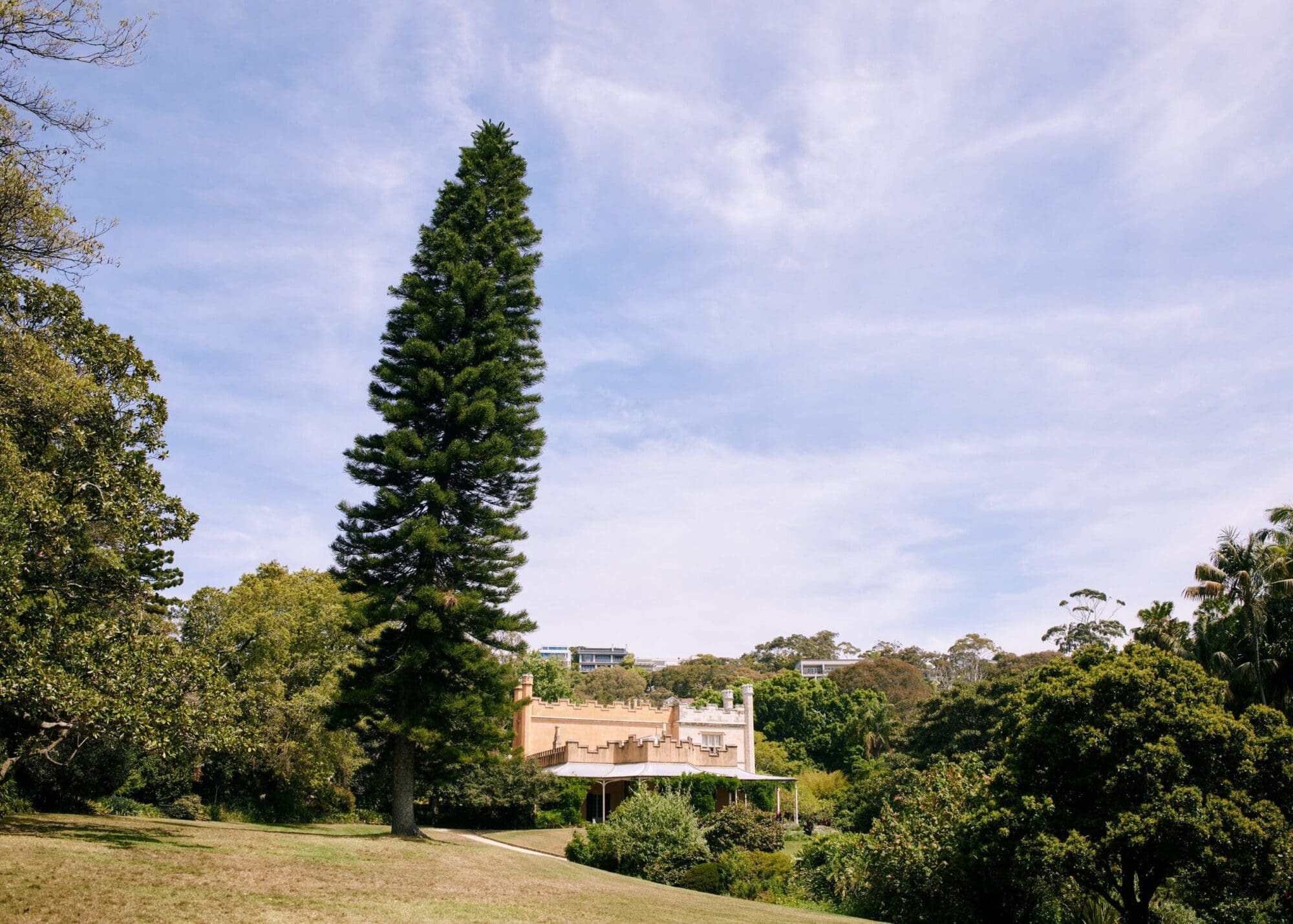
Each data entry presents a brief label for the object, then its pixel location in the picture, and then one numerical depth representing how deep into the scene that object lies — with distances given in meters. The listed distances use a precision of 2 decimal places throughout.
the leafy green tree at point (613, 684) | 84.69
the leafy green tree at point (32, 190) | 10.48
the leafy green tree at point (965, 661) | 88.31
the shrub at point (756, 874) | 16.86
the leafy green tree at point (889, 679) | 70.38
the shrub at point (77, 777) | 17.66
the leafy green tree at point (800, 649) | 118.69
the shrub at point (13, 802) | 15.00
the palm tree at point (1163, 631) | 24.59
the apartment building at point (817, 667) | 120.75
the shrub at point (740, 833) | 19.97
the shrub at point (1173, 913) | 13.59
